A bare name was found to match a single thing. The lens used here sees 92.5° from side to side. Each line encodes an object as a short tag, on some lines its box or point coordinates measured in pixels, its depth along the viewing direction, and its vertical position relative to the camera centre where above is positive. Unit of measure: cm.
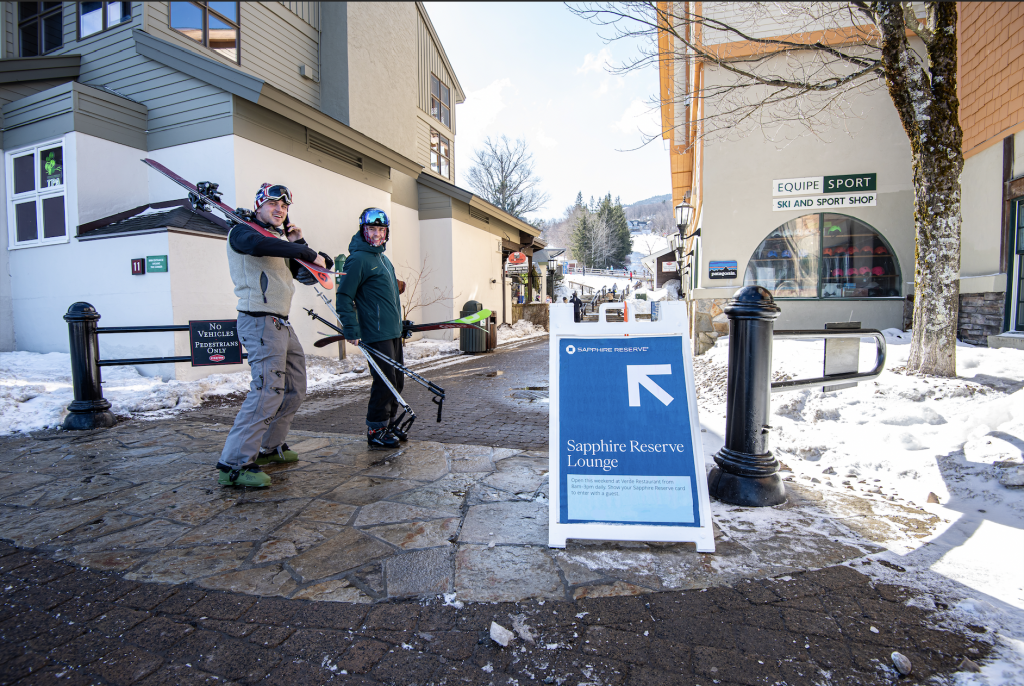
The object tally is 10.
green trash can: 1320 -82
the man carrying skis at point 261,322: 332 -7
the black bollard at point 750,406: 293 -59
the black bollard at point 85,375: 513 -66
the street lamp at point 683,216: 1439 +280
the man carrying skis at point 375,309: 412 +2
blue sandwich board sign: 250 -67
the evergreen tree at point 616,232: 7350 +1195
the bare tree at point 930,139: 496 +174
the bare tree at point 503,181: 3531 +942
